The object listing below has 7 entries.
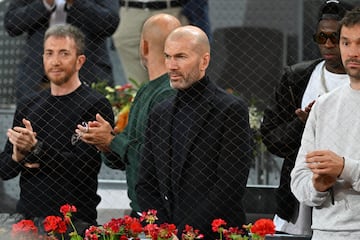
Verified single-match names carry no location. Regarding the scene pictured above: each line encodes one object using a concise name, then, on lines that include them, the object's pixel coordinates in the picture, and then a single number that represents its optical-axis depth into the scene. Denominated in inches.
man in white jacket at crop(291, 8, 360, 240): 373.4
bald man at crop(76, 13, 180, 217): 443.2
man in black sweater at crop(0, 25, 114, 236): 450.0
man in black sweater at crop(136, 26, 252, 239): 416.2
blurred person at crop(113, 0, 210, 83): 530.9
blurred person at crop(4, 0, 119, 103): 503.2
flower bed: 366.6
